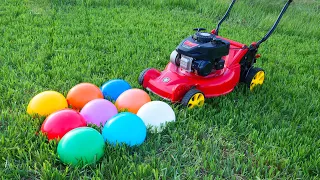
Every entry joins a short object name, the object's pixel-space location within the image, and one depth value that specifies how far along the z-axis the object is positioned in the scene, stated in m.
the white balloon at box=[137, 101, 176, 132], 2.03
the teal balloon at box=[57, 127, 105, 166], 1.68
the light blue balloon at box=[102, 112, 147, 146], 1.84
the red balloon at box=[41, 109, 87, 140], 1.83
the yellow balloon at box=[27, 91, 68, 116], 2.04
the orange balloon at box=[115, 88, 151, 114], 2.17
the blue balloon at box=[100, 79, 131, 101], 2.37
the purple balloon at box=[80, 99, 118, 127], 2.01
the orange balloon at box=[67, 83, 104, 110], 2.19
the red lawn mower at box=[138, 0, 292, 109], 2.30
